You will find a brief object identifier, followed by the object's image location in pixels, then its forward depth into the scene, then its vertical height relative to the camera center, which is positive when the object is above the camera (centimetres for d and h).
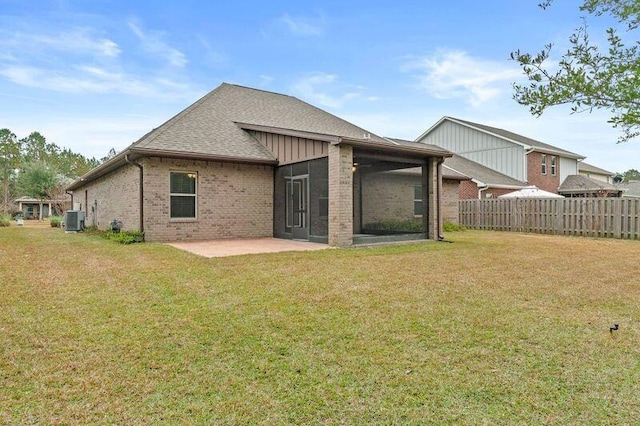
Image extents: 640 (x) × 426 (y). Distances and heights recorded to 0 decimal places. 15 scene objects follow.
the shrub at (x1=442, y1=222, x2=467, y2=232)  1684 -59
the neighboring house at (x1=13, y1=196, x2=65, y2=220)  4213 +84
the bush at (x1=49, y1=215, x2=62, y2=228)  2336 -52
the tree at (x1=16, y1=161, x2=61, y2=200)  3712 +331
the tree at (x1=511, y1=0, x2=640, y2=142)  381 +147
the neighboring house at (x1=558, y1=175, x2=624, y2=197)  2522 +169
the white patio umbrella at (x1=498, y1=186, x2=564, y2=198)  1842 +100
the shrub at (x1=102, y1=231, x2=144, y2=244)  1096 -66
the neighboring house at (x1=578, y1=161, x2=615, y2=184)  3216 +354
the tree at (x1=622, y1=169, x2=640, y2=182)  7347 +776
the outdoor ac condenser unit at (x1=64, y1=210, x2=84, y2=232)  1742 -30
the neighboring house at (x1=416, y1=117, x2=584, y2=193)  2505 +418
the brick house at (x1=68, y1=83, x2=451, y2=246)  1046 +108
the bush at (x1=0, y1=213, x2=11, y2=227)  2278 -38
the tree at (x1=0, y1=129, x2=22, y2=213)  4485 +660
